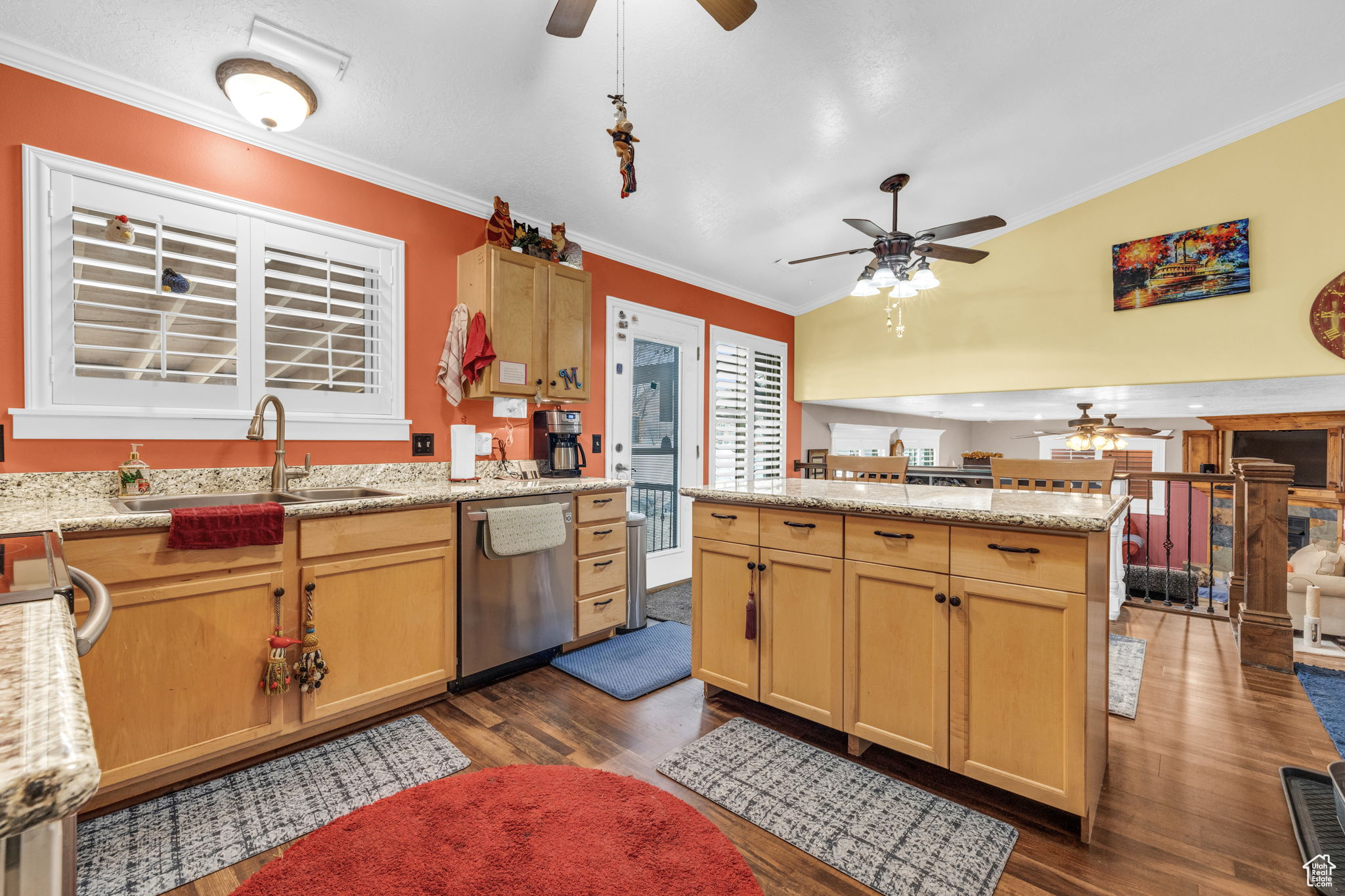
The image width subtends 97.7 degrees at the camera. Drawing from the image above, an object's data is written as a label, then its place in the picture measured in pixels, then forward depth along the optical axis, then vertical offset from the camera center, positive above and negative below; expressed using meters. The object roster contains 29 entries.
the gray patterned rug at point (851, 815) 1.59 -1.16
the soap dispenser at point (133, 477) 2.25 -0.14
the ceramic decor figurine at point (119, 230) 2.23 +0.80
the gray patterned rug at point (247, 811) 1.61 -1.16
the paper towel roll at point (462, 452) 3.14 -0.05
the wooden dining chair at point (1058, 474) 2.30 -0.13
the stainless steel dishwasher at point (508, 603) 2.64 -0.78
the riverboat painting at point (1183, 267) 3.71 +1.16
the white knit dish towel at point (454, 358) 3.14 +0.45
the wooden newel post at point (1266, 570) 2.93 -0.65
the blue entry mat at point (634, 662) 2.75 -1.13
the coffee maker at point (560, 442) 3.48 +0.00
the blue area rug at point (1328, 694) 2.34 -1.13
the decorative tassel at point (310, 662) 2.15 -0.81
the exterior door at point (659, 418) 4.20 +0.18
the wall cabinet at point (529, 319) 3.13 +0.69
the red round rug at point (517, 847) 0.94 -0.71
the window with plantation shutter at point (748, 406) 5.05 +0.33
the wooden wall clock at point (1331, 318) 3.40 +0.73
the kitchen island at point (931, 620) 1.69 -0.60
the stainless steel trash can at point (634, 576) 3.50 -0.80
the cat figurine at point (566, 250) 3.48 +1.16
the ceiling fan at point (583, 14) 1.73 +1.28
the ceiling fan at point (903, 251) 3.41 +1.18
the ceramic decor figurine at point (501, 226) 3.21 +1.18
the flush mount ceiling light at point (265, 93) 2.18 +1.31
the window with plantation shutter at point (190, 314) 2.16 +0.54
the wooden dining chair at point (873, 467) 2.94 -0.13
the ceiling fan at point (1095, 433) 6.02 +0.10
